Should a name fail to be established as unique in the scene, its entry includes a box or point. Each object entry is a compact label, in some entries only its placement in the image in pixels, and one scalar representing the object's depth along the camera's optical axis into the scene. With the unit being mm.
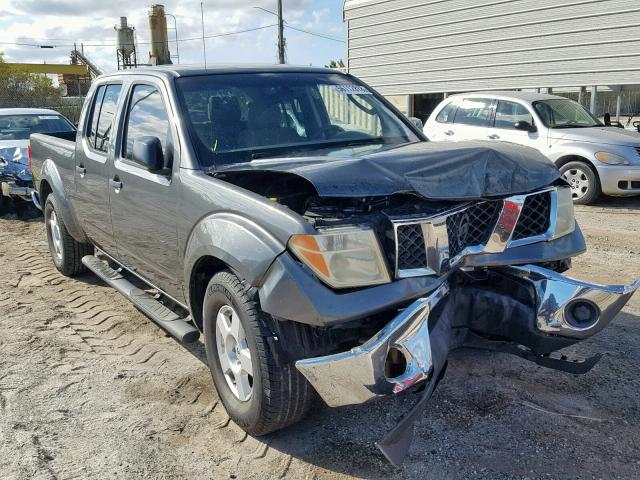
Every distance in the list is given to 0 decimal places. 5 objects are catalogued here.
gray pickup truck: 2777
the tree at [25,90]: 27547
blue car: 9539
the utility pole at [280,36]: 23906
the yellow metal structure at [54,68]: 34719
